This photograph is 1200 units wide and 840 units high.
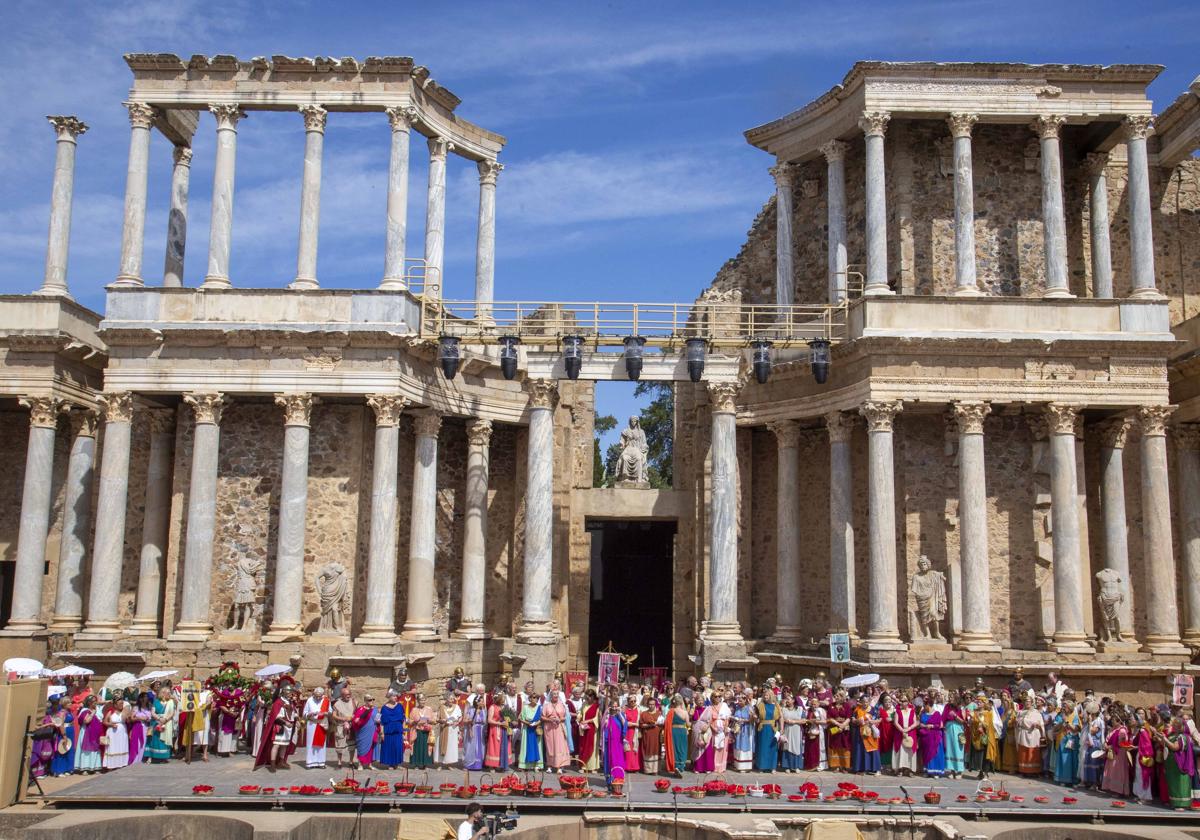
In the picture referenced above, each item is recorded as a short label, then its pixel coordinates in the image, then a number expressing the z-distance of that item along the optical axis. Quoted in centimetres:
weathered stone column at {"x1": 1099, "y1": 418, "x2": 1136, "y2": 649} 2753
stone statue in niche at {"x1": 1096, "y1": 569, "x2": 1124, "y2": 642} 2697
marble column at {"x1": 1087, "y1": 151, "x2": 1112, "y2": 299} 2966
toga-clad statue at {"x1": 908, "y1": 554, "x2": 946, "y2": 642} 2727
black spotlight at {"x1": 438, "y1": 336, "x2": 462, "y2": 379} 2684
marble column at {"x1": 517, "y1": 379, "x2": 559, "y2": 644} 2800
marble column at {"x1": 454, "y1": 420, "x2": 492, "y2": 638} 2981
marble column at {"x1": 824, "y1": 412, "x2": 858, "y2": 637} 2839
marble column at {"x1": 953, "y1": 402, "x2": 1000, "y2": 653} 2656
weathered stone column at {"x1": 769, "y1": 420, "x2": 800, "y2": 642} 3008
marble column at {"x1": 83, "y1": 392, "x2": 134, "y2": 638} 2700
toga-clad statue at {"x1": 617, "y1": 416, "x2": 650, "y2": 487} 3403
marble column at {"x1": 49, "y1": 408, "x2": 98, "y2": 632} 2880
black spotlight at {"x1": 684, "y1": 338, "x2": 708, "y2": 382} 2741
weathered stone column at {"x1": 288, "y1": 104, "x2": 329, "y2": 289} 2811
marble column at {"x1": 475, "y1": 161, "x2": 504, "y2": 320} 3212
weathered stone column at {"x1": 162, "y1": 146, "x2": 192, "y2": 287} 3031
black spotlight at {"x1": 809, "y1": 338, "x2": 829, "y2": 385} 2722
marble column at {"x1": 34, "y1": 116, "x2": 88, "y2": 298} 3042
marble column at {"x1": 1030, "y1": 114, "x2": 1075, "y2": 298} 2834
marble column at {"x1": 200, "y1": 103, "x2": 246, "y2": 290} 2822
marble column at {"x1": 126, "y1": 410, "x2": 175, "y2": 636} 2755
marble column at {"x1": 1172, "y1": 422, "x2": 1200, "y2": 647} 2892
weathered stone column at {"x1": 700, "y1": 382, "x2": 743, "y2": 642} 2788
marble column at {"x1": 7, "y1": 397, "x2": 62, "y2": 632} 2811
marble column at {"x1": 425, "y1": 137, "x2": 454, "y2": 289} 3022
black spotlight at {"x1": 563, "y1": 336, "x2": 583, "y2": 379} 2758
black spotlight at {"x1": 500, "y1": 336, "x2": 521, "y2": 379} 2742
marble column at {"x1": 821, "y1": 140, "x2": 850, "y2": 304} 3098
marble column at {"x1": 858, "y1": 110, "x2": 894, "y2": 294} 2853
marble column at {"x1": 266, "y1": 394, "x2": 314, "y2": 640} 2633
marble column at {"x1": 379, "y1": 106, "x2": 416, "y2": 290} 2852
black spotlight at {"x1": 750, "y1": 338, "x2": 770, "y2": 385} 2731
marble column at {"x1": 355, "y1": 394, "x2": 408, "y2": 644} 2686
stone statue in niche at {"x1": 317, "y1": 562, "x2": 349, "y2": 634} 2645
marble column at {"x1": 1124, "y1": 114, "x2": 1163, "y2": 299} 2858
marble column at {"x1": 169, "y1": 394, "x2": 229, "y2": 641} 2648
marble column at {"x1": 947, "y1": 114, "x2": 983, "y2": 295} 2817
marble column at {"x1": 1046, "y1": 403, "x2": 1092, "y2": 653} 2656
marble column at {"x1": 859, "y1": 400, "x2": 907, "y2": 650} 2678
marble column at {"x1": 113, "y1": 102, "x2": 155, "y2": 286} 2881
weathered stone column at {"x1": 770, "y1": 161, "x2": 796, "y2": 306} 3219
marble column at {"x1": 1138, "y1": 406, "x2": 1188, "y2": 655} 2720
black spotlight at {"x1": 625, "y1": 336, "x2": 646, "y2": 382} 2783
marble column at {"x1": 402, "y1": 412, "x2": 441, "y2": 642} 2808
